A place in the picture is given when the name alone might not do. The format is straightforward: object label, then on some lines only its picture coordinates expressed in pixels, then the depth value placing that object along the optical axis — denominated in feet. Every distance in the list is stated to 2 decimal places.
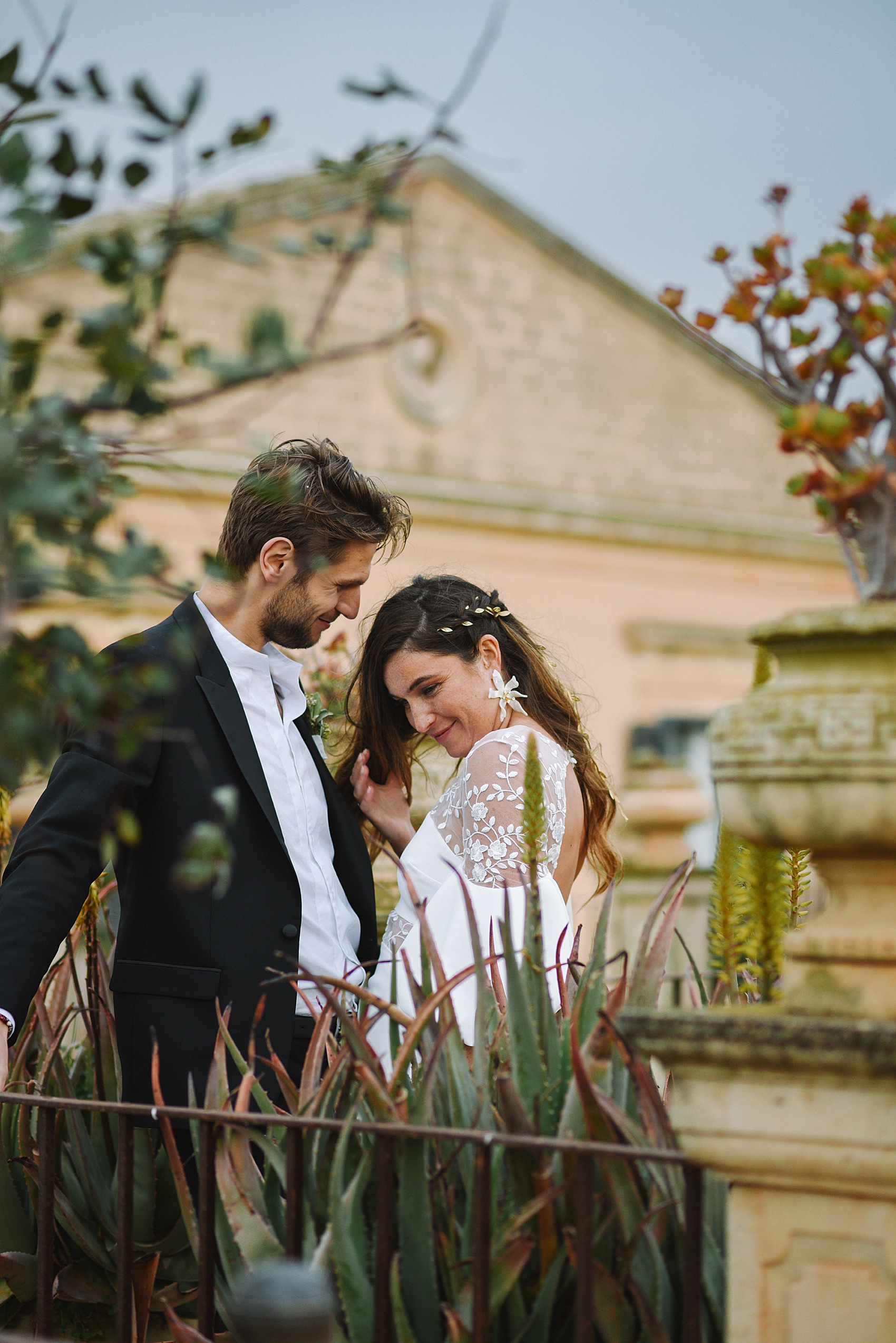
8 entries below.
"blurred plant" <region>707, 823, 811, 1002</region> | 12.67
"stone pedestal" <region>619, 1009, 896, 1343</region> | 12.22
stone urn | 12.25
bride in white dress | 14.77
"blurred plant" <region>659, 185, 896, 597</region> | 12.24
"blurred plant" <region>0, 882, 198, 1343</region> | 13.92
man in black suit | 13.99
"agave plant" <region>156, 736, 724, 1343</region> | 12.64
